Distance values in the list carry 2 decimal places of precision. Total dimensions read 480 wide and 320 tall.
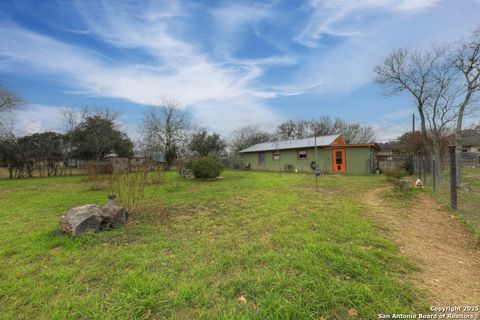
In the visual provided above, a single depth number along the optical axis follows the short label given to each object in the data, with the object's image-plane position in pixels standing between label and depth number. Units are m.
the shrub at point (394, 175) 9.23
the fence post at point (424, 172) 8.56
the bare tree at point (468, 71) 9.75
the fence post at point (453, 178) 4.29
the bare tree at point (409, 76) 12.54
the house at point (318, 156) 15.42
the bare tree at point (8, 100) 15.44
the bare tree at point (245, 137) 31.69
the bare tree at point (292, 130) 32.72
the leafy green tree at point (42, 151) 16.30
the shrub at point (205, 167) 11.93
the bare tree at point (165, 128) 22.88
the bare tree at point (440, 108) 11.91
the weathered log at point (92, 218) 3.53
